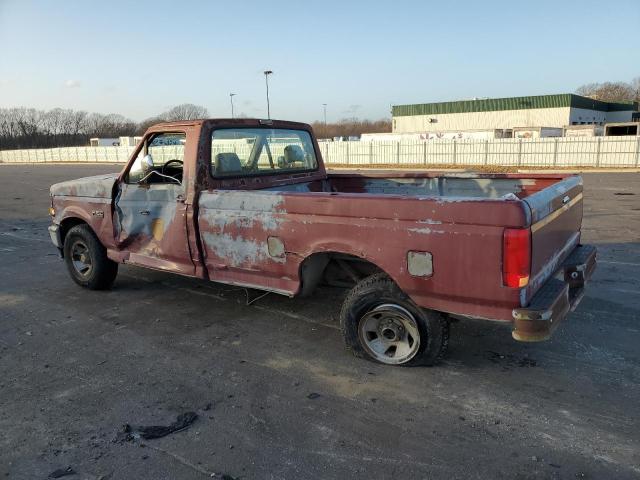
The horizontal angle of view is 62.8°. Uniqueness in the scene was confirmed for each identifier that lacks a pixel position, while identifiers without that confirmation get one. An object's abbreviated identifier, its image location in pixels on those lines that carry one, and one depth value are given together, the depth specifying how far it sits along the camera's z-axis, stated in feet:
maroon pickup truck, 11.01
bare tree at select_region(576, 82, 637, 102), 315.62
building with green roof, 181.68
